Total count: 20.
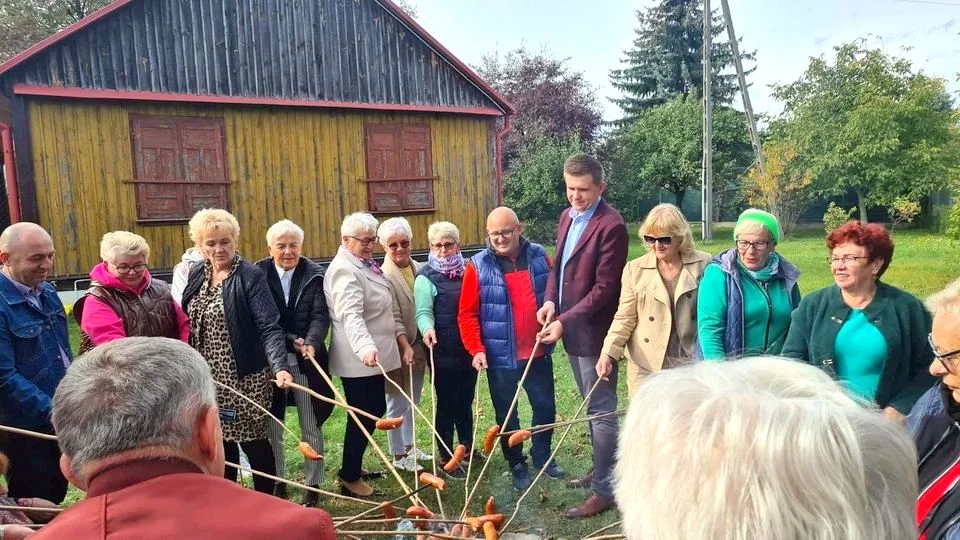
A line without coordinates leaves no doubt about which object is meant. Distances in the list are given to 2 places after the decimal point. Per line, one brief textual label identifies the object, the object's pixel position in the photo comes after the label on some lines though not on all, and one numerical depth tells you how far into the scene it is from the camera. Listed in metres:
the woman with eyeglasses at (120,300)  3.44
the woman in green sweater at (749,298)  3.43
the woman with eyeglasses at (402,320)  4.55
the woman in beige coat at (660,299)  3.75
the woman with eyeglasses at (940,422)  1.77
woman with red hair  2.85
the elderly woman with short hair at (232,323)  3.77
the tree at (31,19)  19.00
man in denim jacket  3.13
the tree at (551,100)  26.75
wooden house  9.97
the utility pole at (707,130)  17.97
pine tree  33.25
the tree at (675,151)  26.34
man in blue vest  4.25
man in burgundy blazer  3.98
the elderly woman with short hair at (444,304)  4.45
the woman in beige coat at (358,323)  4.17
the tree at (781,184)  22.30
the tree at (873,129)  23.08
